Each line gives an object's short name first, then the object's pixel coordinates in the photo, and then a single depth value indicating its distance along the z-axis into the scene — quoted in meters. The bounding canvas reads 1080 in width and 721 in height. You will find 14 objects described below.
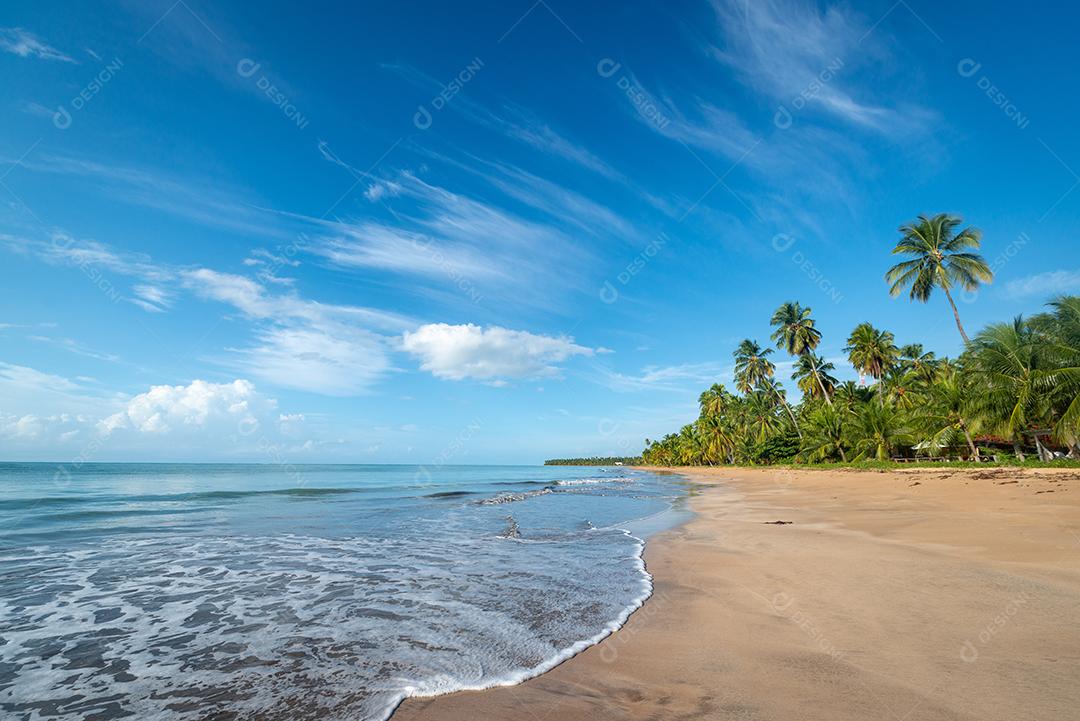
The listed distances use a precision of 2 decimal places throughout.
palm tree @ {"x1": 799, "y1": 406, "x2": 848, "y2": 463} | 45.31
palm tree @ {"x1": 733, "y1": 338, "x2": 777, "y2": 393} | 70.44
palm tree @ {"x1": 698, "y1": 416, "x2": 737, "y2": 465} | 77.56
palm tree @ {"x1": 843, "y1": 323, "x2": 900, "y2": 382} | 47.53
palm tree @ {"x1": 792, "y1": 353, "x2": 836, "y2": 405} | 54.31
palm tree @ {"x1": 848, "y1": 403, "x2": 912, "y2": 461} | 38.78
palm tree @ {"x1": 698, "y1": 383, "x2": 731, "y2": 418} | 83.75
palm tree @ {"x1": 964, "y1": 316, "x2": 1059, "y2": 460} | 24.25
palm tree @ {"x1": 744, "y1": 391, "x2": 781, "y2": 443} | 65.56
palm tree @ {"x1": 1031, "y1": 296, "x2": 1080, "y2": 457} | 22.17
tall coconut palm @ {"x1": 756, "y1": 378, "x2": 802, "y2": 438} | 68.38
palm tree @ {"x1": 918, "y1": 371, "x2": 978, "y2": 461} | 31.08
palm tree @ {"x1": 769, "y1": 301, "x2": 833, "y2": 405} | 54.34
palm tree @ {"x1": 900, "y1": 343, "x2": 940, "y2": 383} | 54.88
